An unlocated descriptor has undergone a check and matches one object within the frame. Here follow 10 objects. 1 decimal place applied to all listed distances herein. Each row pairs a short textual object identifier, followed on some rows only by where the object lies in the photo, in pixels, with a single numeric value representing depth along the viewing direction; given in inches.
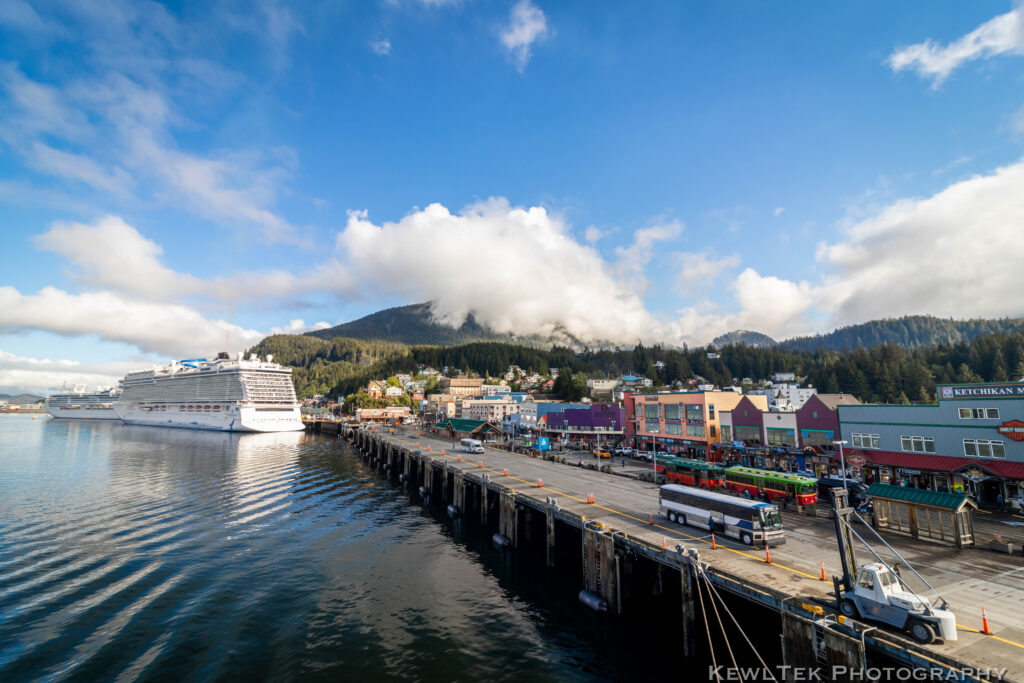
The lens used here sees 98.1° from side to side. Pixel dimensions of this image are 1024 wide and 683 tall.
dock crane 565.0
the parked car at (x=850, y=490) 1499.0
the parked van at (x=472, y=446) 2834.6
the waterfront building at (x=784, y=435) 2079.2
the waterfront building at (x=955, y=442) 1359.5
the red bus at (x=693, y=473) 1662.2
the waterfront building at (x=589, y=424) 3582.7
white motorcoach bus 979.9
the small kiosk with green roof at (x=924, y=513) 983.6
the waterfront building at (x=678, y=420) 2721.5
